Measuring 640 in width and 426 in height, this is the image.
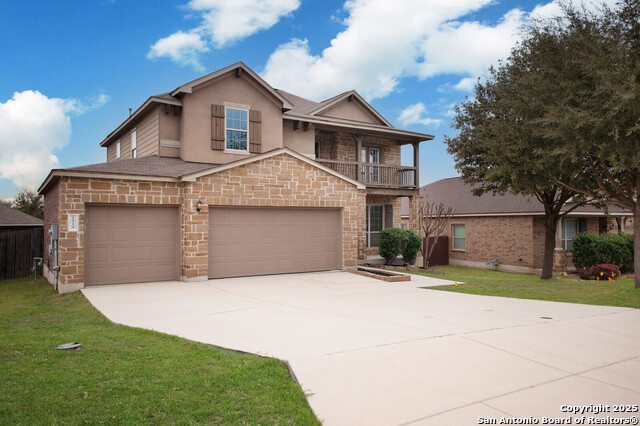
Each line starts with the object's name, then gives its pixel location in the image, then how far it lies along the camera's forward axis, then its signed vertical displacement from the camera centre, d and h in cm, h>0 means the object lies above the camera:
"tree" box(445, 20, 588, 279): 1361 +296
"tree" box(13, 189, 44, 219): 3231 +135
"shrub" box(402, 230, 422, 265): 1912 -105
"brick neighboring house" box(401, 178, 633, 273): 2247 -33
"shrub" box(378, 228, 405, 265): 1889 -87
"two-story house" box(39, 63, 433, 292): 1230 +89
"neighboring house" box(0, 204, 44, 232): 2062 -1
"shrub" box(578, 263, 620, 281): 1888 -207
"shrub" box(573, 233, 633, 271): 2127 -128
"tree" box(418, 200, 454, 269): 2130 -1
